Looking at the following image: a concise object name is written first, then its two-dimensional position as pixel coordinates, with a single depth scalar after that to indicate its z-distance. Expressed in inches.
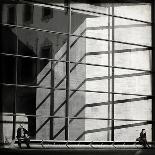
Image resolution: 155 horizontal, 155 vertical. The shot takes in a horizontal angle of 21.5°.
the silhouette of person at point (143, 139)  888.3
